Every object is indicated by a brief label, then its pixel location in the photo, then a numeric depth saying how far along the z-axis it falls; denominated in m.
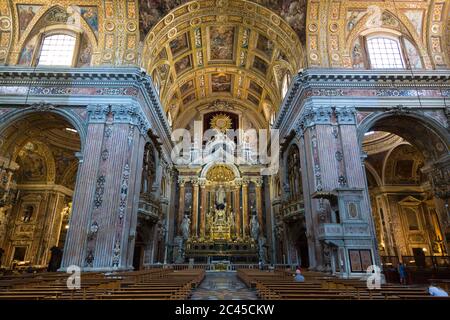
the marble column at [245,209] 22.50
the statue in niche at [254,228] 21.57
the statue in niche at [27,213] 19.19
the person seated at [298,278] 7.02
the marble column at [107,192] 11.24
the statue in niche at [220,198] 23.77
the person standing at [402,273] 11.73
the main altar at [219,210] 20.84
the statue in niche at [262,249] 20.06
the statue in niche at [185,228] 21.38
